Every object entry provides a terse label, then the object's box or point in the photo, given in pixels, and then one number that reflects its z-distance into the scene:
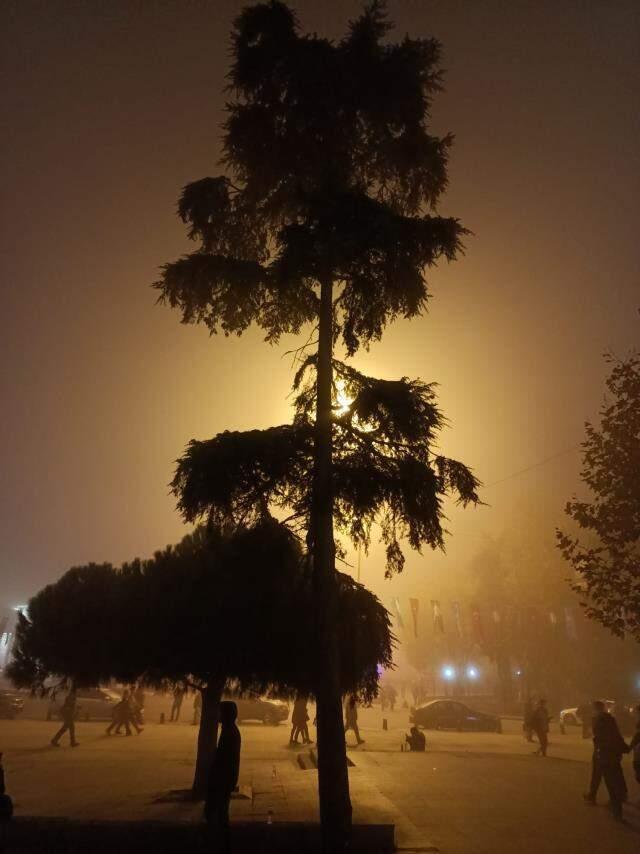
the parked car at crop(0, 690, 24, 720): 28.53
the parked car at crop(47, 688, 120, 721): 30.00
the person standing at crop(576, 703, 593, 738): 26.69
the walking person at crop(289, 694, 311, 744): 20.66
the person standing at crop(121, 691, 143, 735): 23.48
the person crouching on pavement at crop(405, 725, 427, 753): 19.87
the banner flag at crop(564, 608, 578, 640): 39.88
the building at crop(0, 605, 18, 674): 81.76
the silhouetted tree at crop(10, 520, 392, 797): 9.47
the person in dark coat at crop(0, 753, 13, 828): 6.01
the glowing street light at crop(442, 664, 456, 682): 90.74
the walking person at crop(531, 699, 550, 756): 19.48
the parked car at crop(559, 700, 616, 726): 34.78
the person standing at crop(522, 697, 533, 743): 23.38
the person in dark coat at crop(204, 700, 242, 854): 6.64
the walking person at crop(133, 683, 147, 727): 26.65
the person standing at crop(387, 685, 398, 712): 52.53
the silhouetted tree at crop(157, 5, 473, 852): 8.33
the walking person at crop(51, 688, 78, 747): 18.98
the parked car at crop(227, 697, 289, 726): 31.64
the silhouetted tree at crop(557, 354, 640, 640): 12.59
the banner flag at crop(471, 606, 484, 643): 44.12
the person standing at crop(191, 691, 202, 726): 27.87
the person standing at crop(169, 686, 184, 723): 31.01
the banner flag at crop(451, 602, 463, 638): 50.47
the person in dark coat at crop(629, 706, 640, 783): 10.39
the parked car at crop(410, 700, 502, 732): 30.22
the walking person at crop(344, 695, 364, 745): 21.29
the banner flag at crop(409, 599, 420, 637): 46.90
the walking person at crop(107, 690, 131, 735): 23.45
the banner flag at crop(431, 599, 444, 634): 46.71
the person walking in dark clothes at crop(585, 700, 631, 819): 10.32
